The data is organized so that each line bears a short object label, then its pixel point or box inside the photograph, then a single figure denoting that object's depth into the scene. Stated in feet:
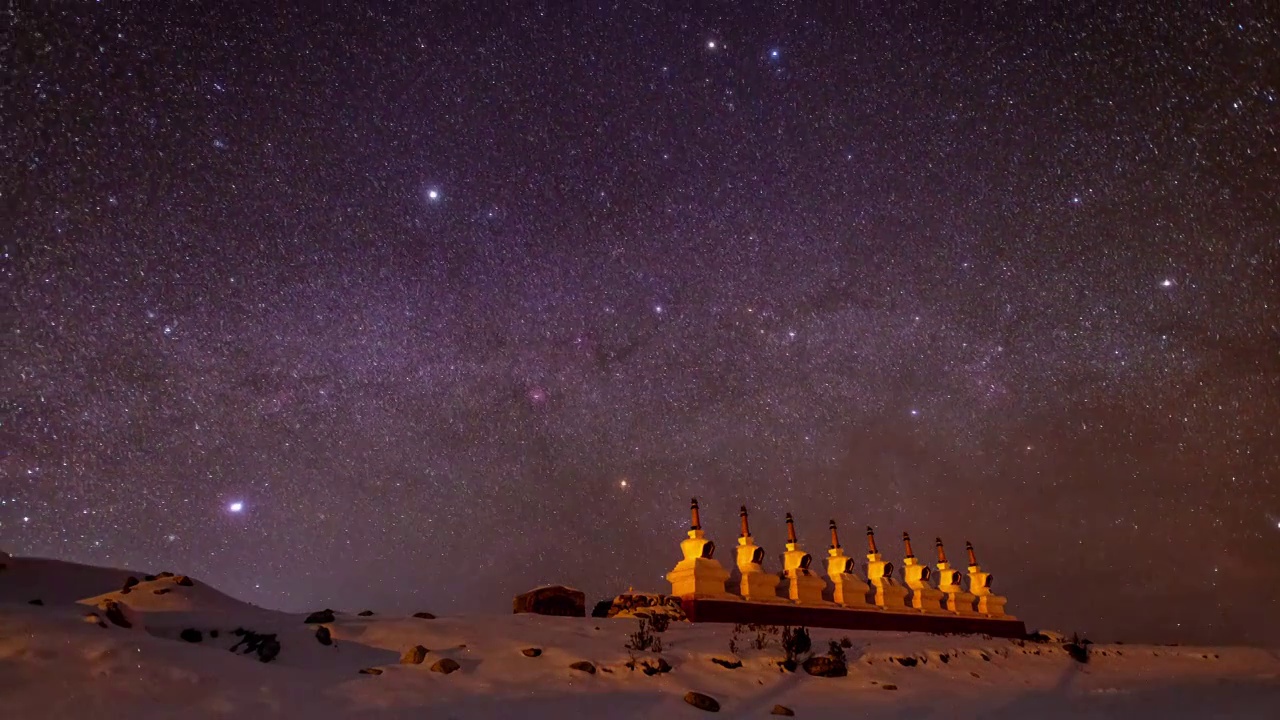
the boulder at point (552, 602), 57.62
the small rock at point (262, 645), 31.24
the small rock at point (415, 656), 32.81
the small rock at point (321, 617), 37.75
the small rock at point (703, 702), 31.19
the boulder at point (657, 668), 35.55
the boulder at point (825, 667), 39.83
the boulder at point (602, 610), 63.67
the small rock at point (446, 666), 32.01
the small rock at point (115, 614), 29.55
